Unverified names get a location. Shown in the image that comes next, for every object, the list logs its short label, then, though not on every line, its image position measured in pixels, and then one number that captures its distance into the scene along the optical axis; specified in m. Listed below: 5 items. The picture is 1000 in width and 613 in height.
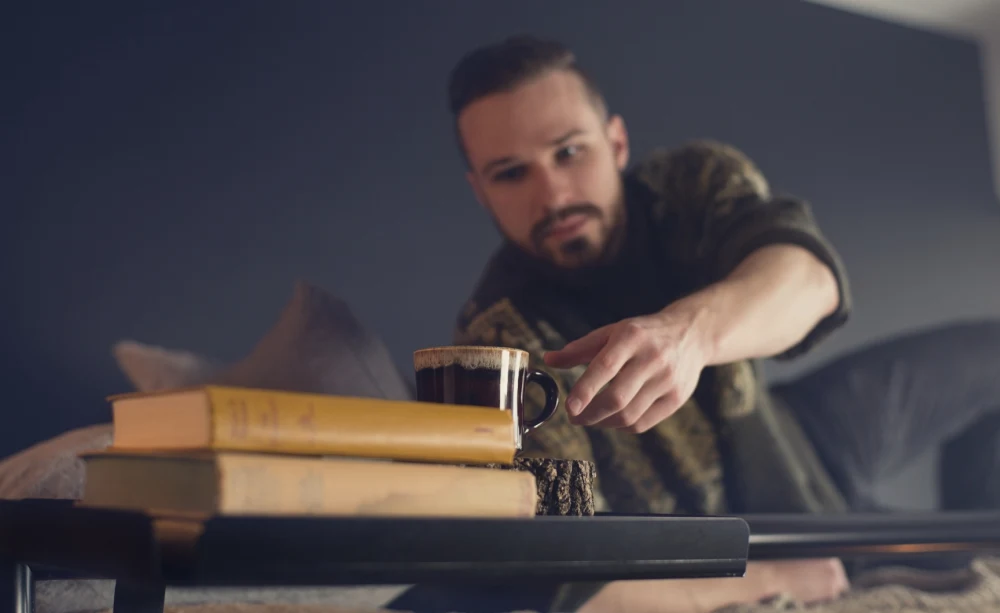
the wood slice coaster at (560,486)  0.65
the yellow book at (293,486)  0.48
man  1.32
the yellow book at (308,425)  0.50
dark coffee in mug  0.68
